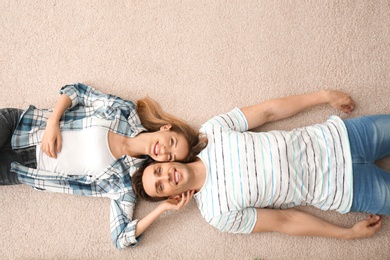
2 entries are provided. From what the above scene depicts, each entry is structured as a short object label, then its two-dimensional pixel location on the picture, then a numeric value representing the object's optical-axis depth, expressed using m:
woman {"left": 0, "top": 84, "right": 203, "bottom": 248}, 1.35
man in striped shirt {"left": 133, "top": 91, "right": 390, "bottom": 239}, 1.27
